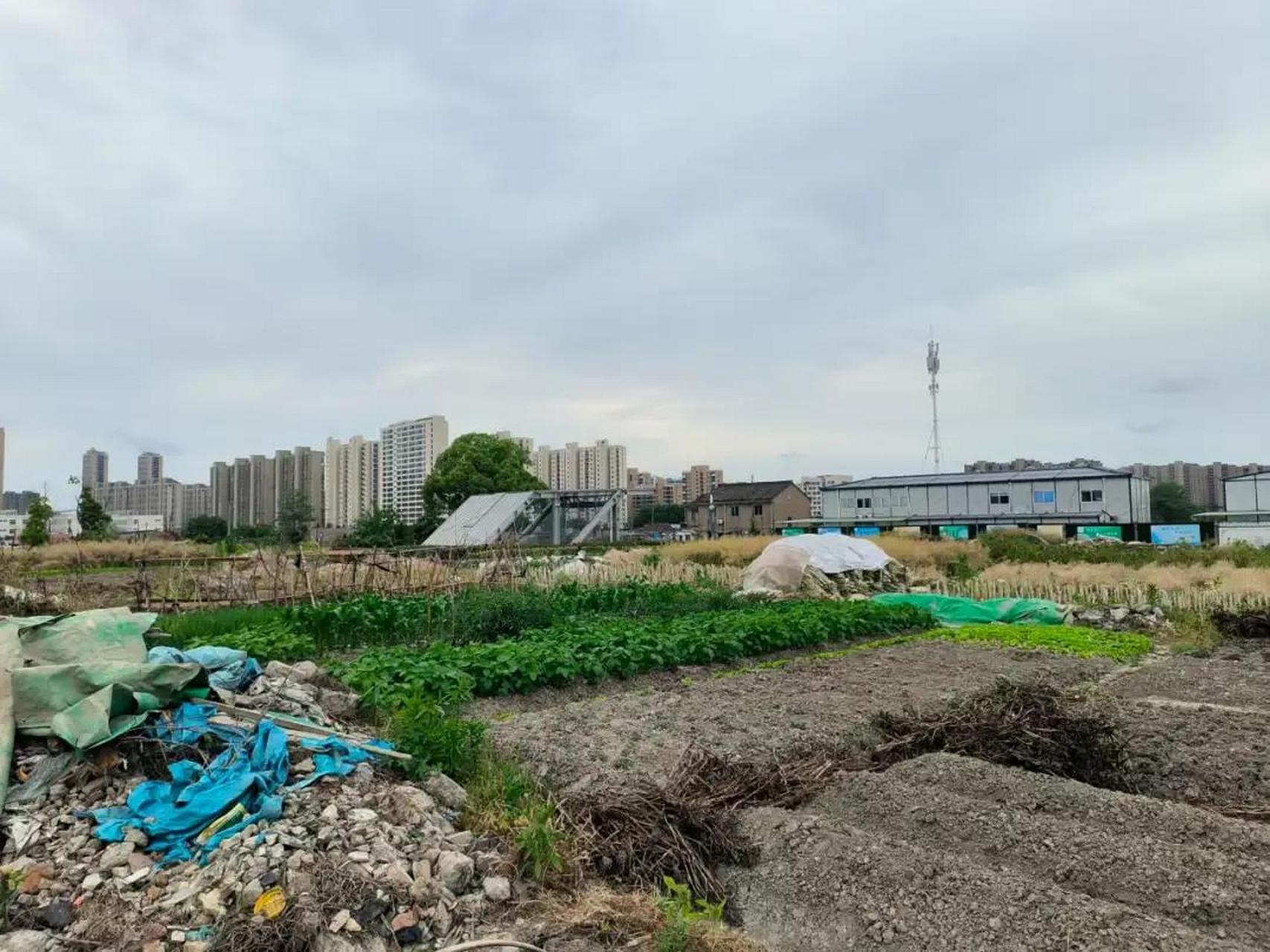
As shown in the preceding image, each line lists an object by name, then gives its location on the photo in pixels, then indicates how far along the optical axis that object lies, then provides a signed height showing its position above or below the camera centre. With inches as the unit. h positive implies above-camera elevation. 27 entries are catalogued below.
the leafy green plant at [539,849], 156.3 -63.3
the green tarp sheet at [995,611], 573.0 -73.2
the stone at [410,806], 167.8 -59.9
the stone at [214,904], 135.4 -63.1
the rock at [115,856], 149.2 -60.7
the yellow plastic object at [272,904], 131.9 -61.7
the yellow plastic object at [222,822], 155.5 -57.3
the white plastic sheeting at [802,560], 724.0 -44.7
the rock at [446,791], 182.9 -61.3
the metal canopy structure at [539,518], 1592.2 -4.3
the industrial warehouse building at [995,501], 1700.3 +15.5
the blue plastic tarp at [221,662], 228.6 -41.5
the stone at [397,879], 144.5 -63.3
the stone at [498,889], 149.2 -67.4
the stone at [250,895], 135.8 -61.7
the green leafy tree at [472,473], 2201.0 +116.8
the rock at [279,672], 257.4 -47.9
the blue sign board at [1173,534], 1378.0 -49.1
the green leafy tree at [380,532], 1601.9 -27.4
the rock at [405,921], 137.1 -67.2
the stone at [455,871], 149.5 -64.3
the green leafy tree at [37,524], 1448.1 +0.9
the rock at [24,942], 125.8 -63.9
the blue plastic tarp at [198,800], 157.2 -55.3
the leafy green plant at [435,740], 197.9 -54.6
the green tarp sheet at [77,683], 177.6 -36.8
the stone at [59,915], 135.0 -64.3
